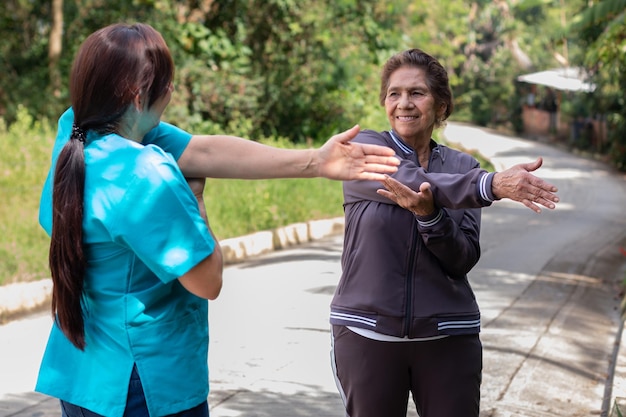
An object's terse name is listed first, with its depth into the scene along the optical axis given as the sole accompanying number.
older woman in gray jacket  3.12
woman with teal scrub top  2.29
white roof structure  37.53
